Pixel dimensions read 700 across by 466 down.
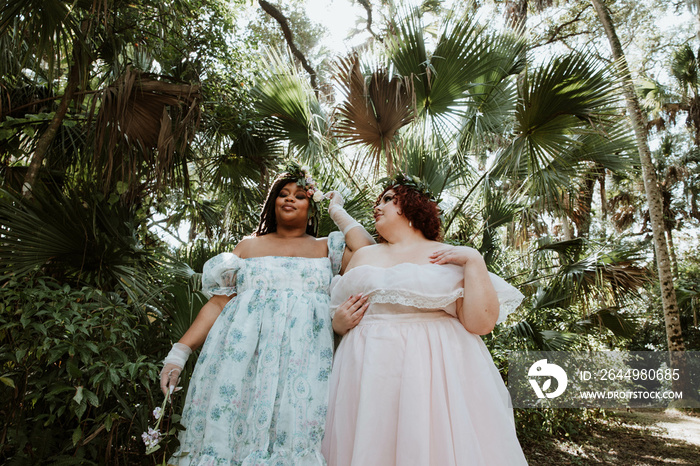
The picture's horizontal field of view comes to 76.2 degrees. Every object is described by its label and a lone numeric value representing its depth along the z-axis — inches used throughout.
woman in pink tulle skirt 64.4
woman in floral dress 70.3
